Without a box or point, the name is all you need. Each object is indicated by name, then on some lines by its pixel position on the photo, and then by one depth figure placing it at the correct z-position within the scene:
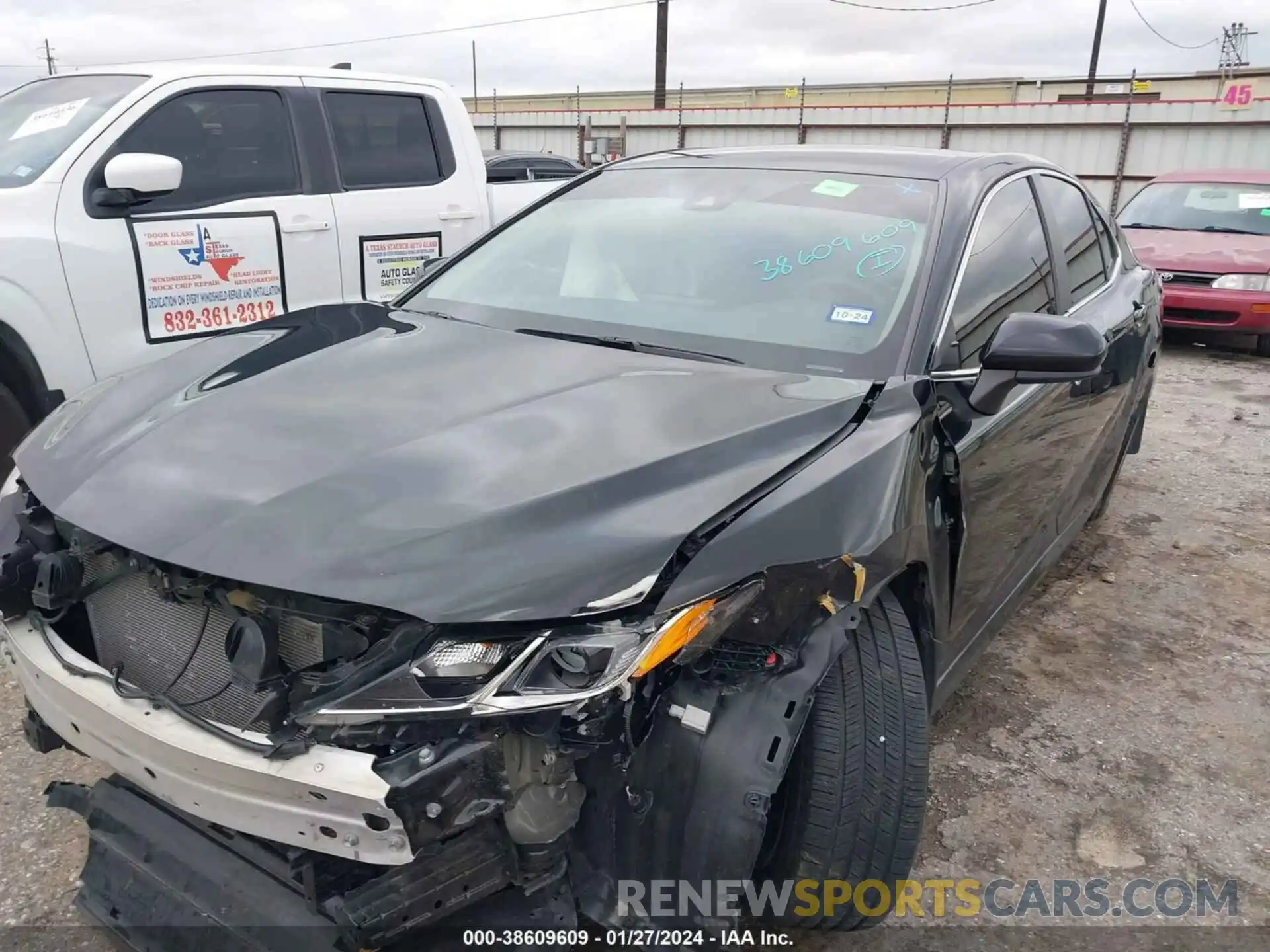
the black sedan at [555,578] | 1.65
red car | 8.59
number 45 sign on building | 25.03
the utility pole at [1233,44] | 47.47
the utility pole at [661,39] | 28.27
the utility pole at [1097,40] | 39.94
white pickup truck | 4.06
